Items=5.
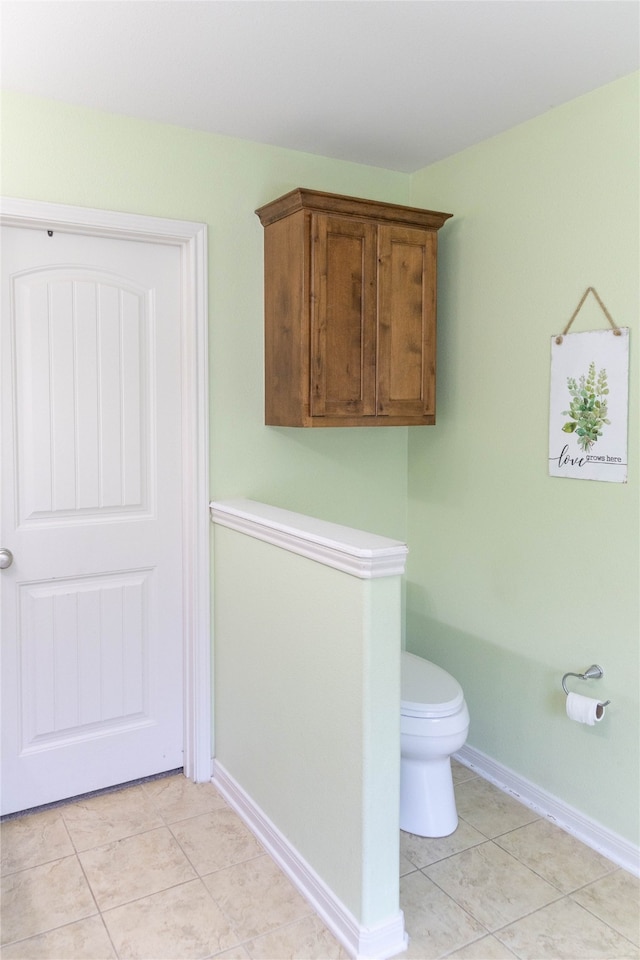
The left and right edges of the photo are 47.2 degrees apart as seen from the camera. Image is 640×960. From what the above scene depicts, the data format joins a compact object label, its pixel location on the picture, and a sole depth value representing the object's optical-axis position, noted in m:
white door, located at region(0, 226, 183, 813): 2.42
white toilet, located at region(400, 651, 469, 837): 2.31
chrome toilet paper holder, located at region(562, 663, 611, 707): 2.29
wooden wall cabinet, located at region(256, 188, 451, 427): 2.48
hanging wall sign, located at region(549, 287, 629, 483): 2.19
